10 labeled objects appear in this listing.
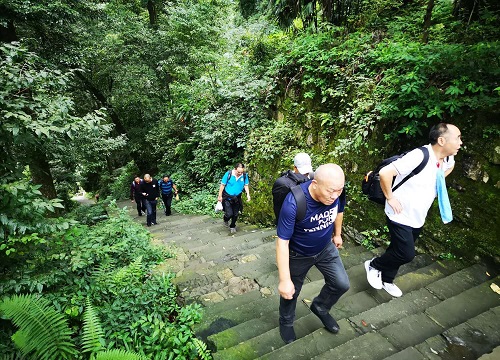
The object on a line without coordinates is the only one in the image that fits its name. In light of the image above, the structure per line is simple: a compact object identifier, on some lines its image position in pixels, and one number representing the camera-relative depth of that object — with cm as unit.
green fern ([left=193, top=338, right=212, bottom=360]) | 255
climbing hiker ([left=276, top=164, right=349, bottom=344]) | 216
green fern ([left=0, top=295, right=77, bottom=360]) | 257
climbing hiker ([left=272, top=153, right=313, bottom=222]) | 249
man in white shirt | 267
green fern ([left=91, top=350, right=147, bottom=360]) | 237
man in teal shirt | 596
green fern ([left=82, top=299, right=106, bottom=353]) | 260
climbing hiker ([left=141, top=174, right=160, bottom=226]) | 784
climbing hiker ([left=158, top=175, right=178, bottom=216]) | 885
